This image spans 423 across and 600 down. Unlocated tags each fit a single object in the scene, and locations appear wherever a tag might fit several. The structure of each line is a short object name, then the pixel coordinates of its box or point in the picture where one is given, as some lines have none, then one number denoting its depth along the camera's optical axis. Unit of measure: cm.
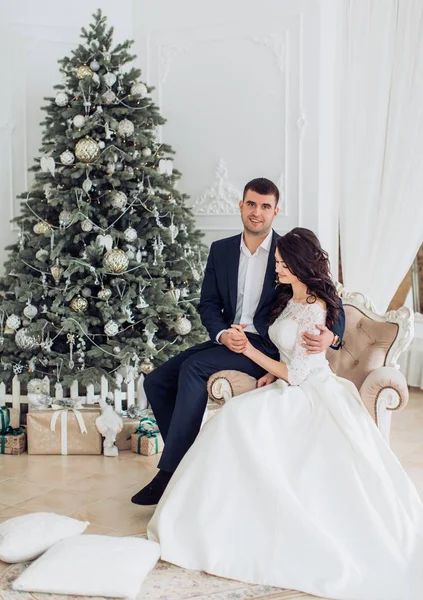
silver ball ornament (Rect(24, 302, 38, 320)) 498
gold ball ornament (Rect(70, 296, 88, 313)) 497
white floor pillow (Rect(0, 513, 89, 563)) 314
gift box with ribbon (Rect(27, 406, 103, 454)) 484
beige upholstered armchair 353
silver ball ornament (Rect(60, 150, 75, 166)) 505
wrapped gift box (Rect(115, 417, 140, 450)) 493
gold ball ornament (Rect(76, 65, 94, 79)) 509
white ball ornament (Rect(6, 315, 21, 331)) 502
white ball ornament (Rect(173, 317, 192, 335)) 517
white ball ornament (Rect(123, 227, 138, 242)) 503
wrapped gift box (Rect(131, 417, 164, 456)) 480
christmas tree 500
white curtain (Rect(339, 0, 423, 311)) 561
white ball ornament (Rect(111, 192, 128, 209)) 505
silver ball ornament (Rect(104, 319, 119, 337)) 494
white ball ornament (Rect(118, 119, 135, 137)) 511
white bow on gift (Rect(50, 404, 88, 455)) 482
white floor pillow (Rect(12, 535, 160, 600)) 288
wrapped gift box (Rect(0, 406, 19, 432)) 498
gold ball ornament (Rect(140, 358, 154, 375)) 504
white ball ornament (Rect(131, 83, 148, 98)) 518
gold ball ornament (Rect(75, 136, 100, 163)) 504
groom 370
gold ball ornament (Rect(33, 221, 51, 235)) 509
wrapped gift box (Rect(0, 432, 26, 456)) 485
